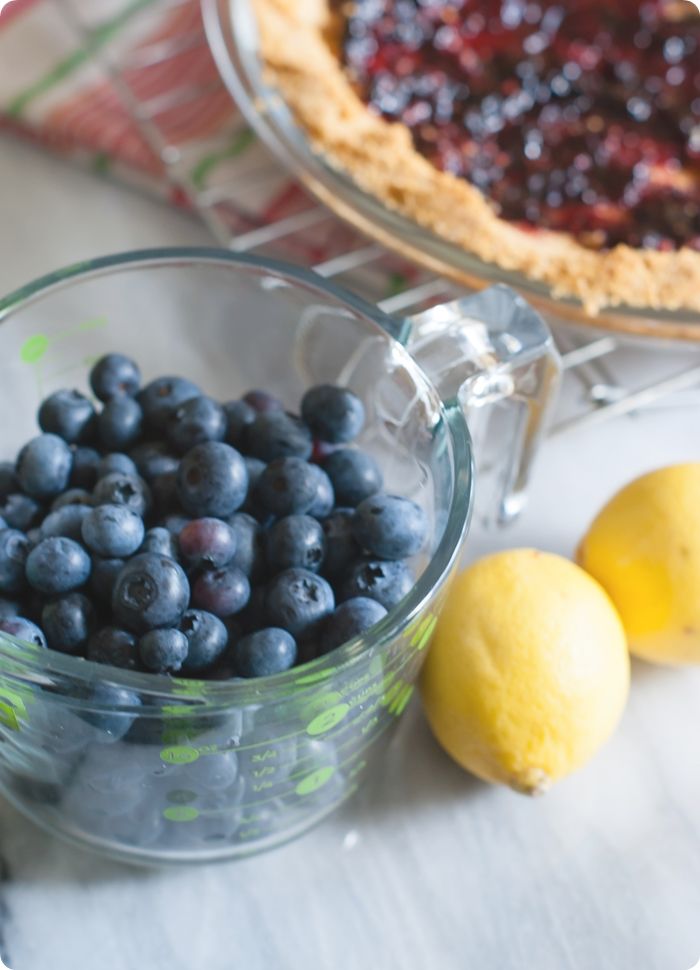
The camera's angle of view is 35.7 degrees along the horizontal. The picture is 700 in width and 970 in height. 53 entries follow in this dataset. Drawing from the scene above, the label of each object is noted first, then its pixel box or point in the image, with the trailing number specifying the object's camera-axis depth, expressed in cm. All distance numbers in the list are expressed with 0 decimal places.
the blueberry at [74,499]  64
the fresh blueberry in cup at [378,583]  61
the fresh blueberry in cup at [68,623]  58
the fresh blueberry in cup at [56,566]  59
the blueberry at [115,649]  57
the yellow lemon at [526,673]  64
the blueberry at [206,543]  59
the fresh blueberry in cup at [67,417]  69
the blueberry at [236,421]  69
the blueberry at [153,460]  67
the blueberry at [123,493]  63
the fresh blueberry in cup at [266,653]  56
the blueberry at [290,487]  63
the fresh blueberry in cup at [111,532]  59
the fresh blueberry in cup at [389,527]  61
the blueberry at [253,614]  61
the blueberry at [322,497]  63
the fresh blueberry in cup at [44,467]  66
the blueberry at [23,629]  57
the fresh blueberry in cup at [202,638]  57
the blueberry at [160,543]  60
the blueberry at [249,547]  62
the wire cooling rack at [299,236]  94
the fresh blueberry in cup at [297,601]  58
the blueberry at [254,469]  65
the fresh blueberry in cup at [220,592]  59
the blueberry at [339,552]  63
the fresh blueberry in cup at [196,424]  66
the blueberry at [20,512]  66
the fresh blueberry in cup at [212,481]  61
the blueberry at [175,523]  62
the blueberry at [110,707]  52
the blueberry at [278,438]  67
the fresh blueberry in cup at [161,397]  70
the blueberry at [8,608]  60
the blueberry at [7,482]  68
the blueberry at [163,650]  55
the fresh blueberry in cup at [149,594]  56
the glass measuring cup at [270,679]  53
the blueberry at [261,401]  72
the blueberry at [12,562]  61
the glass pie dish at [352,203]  86
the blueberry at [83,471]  68
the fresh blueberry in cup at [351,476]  67
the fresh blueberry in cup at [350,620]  57
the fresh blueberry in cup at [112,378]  72
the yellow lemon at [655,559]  69
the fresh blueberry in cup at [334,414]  68
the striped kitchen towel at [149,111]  103
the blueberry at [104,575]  60
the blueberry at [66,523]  62
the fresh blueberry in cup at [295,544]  61
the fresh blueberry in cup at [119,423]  69
